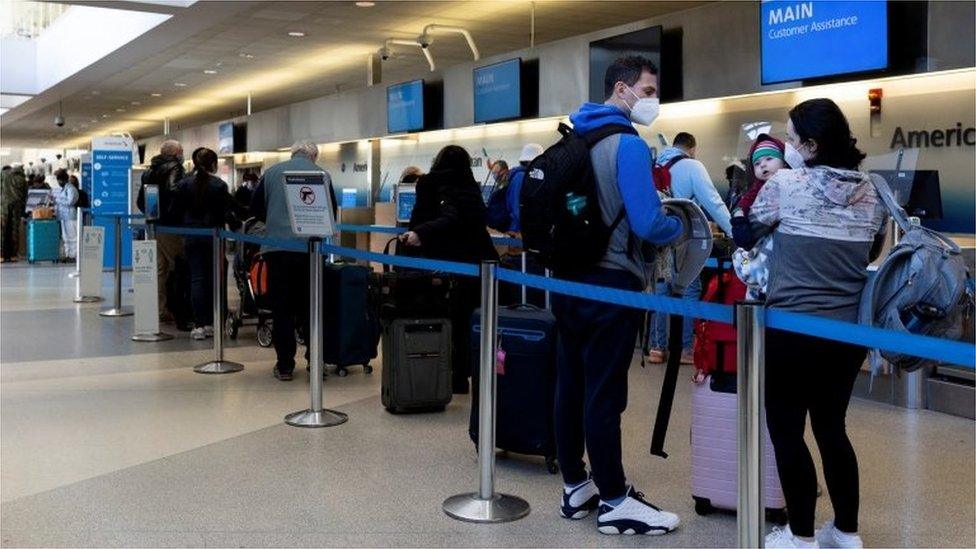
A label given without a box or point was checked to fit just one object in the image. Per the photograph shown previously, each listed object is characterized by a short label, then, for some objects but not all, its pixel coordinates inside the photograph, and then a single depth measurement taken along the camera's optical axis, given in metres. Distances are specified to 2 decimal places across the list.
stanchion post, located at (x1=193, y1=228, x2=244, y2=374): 7.02
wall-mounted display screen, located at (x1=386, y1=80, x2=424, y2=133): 13.06
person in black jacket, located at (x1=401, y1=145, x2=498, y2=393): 5.87
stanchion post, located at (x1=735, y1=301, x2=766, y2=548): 2.42
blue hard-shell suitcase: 4.37
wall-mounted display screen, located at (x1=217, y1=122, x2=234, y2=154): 20.38
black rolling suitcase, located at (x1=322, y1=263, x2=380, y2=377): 6.63
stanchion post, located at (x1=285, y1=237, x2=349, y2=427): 5.36
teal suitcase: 18.48
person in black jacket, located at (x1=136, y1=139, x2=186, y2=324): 8.90
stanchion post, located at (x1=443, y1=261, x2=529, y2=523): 3.77
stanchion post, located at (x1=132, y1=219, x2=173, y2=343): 8.61
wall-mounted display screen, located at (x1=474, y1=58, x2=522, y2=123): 11.05
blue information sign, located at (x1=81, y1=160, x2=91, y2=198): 18.39
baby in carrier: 3.21
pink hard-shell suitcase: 3.73
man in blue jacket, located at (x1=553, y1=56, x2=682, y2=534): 3.51
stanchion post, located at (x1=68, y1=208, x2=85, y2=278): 12.12
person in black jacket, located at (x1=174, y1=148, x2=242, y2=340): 8.39
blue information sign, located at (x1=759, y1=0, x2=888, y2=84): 6.77
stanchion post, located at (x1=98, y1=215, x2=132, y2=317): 10.26
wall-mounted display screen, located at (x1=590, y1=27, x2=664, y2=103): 8.92
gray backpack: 2.86
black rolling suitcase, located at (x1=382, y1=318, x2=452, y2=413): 5.58
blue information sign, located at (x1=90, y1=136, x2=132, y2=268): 11.67
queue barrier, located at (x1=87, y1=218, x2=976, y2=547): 2.07
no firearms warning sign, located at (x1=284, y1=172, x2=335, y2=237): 5.52
